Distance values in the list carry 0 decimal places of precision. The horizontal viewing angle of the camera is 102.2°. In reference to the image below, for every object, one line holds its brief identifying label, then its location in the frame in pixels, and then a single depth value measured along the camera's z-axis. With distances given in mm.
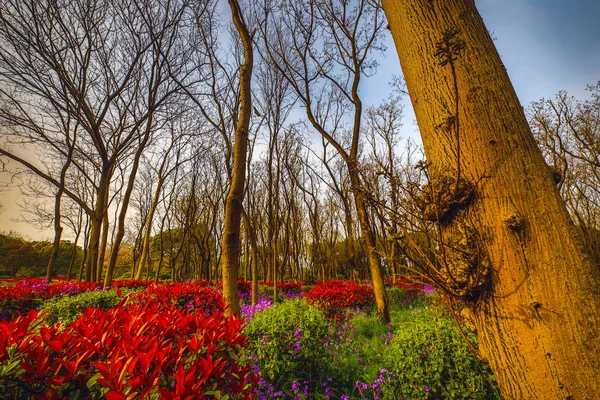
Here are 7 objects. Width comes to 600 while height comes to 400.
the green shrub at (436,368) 2332
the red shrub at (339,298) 7742
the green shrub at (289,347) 3117
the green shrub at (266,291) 11945
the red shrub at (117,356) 1175
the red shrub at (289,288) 13365
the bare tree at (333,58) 6030
